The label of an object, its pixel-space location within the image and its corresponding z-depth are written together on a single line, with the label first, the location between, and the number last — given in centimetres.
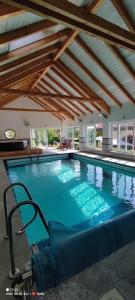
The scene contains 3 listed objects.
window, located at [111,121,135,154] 883
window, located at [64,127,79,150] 1366
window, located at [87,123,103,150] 1105
